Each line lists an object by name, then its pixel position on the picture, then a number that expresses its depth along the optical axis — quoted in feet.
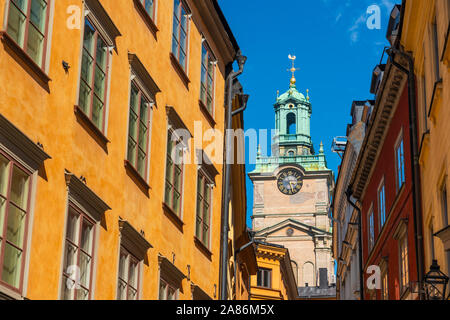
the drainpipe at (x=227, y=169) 77.71
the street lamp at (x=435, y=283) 56.18
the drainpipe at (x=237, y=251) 105.31
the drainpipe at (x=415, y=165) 68.48
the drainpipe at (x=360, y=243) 114.42
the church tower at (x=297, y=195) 360.69
